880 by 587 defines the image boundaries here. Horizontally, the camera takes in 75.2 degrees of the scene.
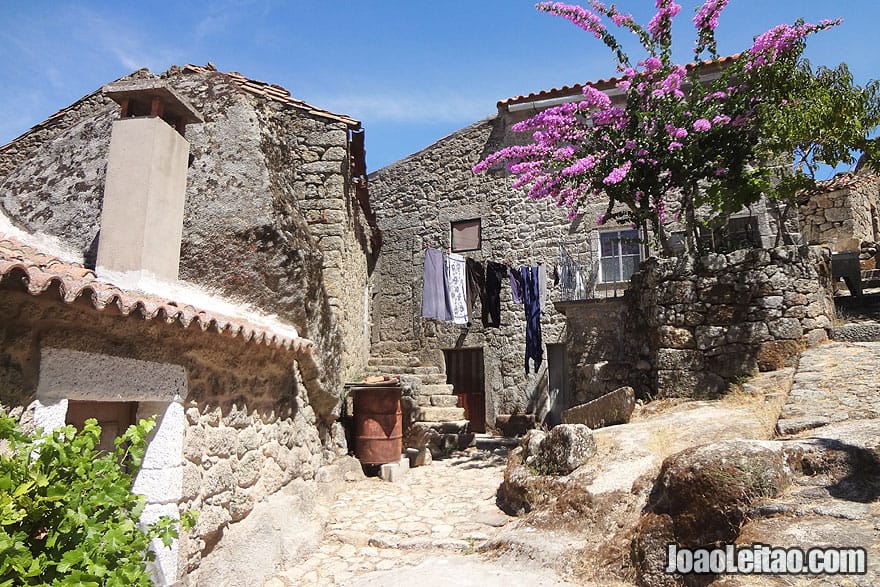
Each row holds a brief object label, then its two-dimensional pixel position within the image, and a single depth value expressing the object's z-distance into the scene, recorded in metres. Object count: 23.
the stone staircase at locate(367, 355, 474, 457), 9.52
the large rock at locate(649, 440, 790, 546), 3.35
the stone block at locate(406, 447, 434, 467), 8.85
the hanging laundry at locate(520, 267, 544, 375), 11.50
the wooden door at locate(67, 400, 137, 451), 3.33
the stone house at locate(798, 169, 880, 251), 14.03
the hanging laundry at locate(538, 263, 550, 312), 12.42
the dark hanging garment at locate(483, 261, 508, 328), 10.87
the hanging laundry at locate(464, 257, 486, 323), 10.71
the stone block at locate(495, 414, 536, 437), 13.06
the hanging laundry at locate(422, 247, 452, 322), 10.02
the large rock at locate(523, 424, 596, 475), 5.52
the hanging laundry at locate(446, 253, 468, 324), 10.36
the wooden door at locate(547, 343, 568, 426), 13.14
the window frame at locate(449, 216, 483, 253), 14.30
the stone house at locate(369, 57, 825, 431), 12.19
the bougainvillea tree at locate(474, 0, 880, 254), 7.30
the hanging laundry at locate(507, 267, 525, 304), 11.49
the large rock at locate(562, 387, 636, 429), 7.14
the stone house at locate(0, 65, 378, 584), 2.95
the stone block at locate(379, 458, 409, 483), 7.64
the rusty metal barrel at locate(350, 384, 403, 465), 7.75
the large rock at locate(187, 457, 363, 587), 4.04
